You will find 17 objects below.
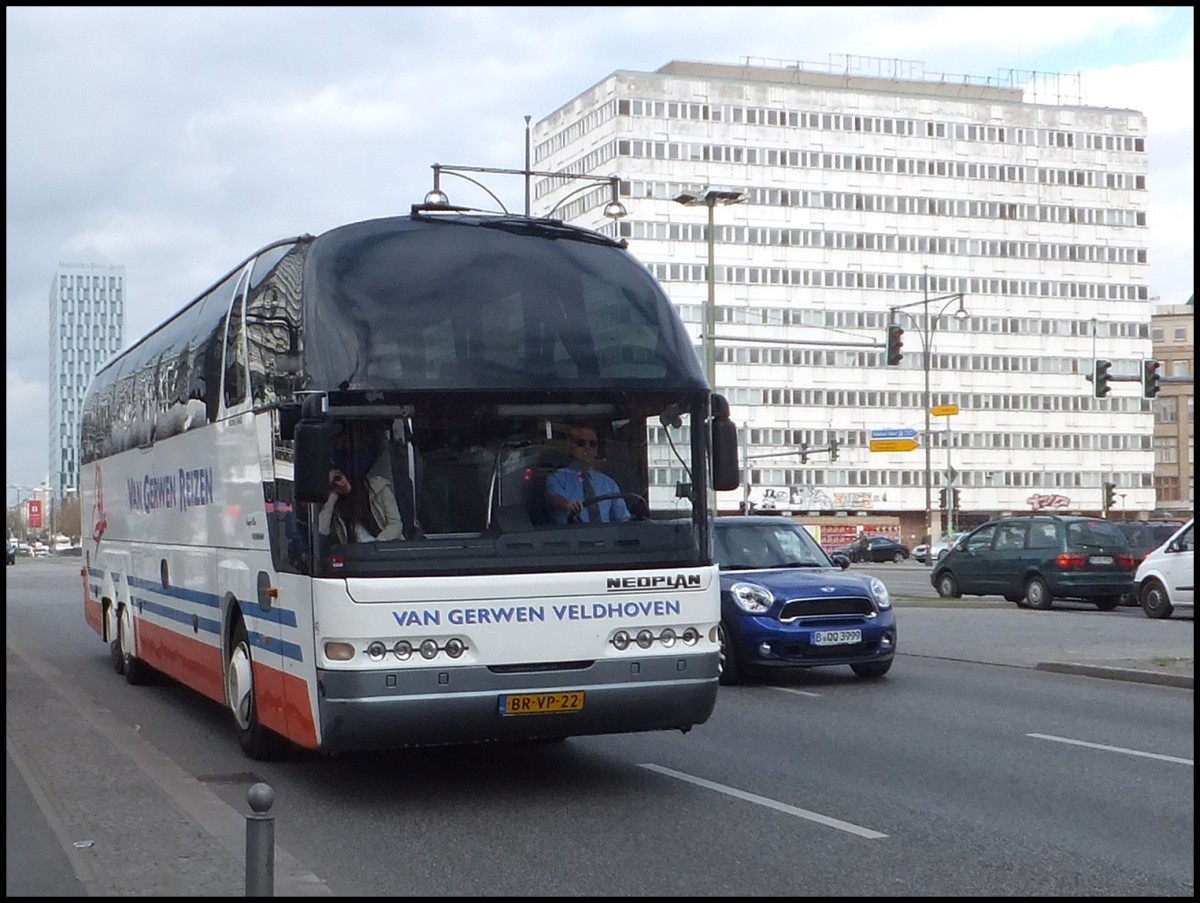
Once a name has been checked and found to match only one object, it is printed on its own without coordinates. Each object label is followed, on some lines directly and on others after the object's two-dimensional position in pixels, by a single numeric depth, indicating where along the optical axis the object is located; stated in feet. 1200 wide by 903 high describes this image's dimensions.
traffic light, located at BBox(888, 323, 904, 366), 127.34
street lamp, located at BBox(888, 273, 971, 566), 170.04
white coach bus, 30.09
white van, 87.10
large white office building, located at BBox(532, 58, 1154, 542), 357.61
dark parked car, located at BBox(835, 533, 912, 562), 267.18
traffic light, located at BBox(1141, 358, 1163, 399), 125.80
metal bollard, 19.40
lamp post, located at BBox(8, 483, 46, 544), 481.05
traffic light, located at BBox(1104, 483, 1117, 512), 239.30
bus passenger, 30.25
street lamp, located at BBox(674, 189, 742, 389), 114.73
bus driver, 31.45
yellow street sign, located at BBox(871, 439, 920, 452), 211.00
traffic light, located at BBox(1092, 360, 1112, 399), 127.54
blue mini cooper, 51.80
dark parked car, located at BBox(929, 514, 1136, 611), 96.63
